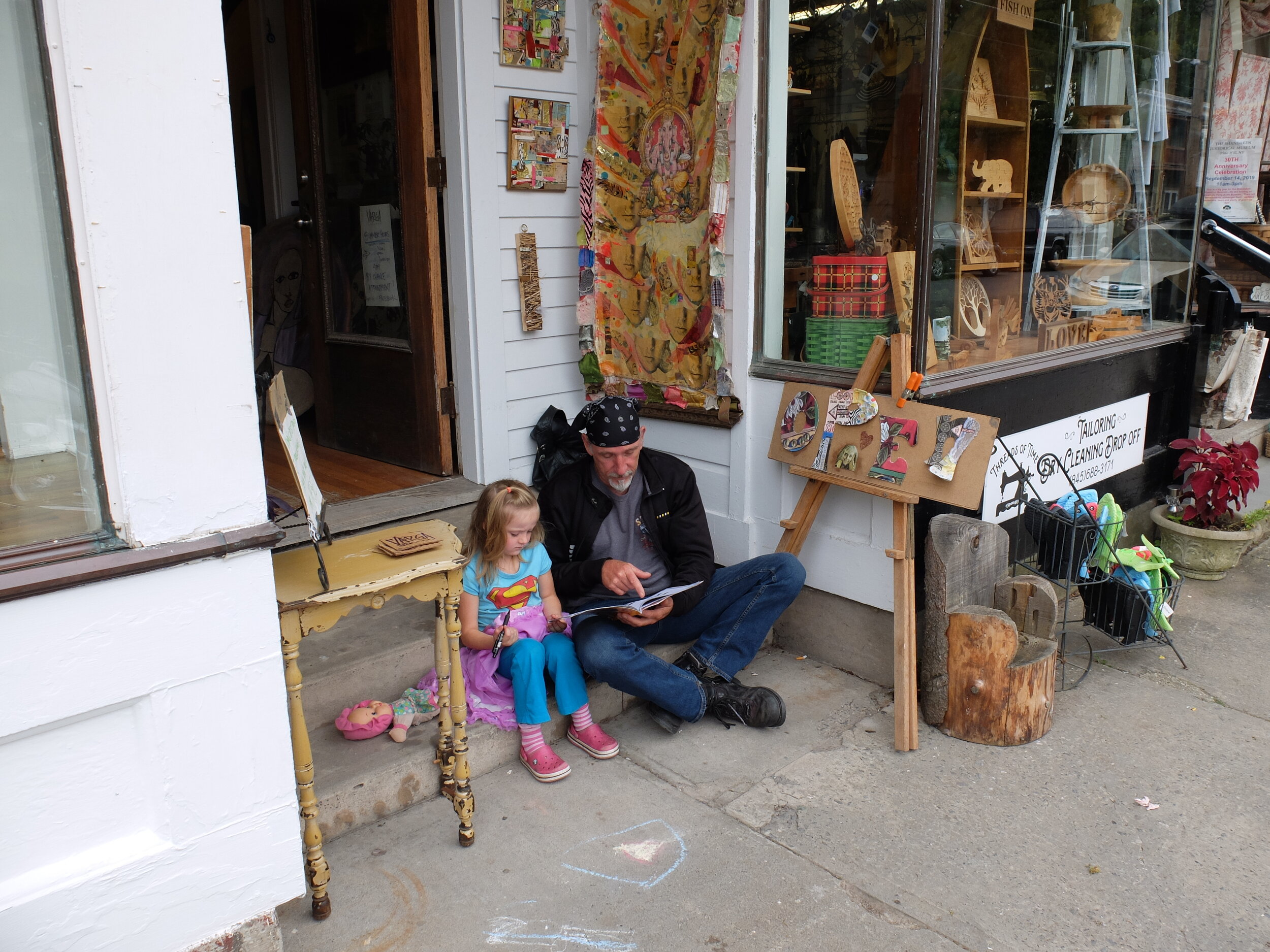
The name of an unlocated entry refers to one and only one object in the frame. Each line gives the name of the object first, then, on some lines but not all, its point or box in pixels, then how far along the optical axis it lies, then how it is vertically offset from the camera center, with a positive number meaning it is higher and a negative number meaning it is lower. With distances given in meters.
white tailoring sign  3.76 -0.91
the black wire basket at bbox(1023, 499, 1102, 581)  3.52 -1.08
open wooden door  4.01 +0.13
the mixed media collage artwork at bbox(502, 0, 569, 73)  3.82 +0.86
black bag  4.17 -0.83
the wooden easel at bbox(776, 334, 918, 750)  3.16 -1.06
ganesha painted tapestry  3.70 +0.19
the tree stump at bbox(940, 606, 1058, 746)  3.13 -1.42
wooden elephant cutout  3.92 +0.29
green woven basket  3.56 -0.34
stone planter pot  4.65 -1.50
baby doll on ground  2.87 -1.39
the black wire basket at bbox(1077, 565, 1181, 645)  3.67 -1.39
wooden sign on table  2.41 -0.73
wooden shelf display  3.77 +0.35
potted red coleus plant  4.66 -1.32
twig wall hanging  4.05 -0.11
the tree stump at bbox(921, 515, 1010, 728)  3.26 -1.14
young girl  2.92 -1.14
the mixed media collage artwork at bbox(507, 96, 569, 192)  3.91 +0.43
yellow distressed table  2.19 -0.81
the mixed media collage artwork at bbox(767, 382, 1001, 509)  3.14 -0.67
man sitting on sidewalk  3.13 -1.12
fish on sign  3.86 +0.93
